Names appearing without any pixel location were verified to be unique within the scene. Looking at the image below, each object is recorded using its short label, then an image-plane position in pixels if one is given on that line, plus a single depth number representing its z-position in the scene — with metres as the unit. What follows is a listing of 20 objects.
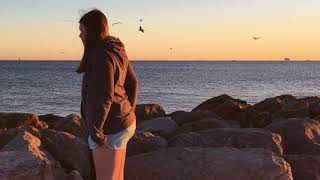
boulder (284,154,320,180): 7.10
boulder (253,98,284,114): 15.92
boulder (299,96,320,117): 15.02
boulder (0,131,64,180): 5.37
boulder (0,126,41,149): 7.81
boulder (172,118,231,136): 9.81
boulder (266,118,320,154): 8.55
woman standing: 3.80
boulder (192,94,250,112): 16.10
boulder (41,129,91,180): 7.03
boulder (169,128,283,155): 7.54
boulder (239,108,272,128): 13.41
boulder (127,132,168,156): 7.34
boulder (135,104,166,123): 14.82
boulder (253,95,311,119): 14.27
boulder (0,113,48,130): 11.97
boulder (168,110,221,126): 12.69
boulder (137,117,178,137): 9.72
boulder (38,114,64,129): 17.22
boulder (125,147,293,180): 6.19
